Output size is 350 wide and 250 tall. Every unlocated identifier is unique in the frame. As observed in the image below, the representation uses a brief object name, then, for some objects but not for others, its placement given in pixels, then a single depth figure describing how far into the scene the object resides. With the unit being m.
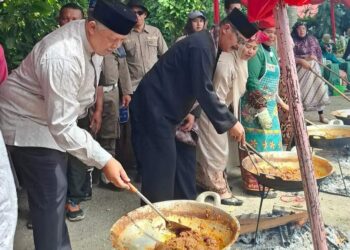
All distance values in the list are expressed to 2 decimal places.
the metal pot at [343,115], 5.12
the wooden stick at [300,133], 2.24
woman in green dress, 4.62
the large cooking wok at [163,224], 2.38
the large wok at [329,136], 4.24
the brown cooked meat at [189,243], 2.33
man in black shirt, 3.27
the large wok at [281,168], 3.16
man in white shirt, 2.41
